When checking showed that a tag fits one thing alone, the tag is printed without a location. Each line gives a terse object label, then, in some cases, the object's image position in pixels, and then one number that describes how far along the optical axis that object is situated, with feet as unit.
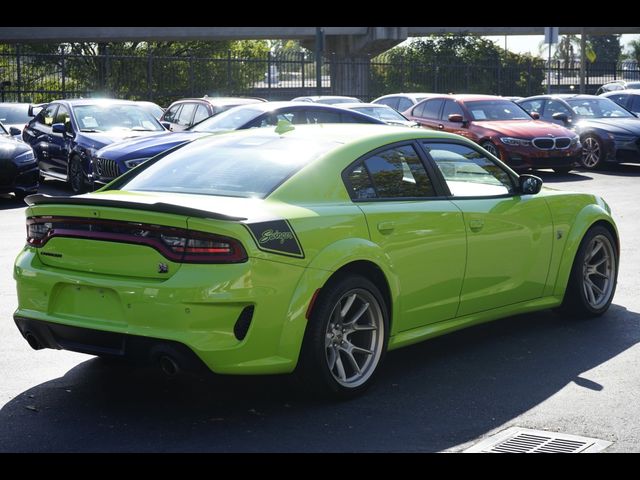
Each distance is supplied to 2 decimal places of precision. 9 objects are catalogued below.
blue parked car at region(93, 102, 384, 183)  49.16
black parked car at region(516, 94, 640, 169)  72.33
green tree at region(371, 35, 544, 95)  147.54
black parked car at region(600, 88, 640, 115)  85.46
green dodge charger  17.17
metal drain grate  16.24
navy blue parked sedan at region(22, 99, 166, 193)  54.75
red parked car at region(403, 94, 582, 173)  66.90
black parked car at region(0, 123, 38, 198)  51.52
